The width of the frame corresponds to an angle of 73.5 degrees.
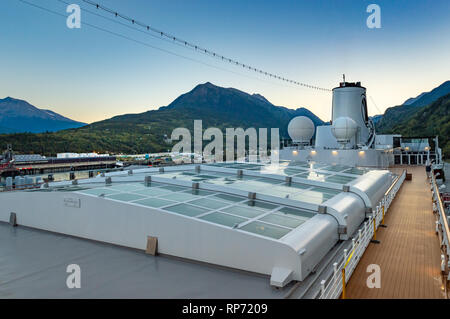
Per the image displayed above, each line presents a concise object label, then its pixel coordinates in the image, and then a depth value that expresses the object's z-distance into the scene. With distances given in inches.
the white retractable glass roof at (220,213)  259.9
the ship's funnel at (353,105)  1344.6
